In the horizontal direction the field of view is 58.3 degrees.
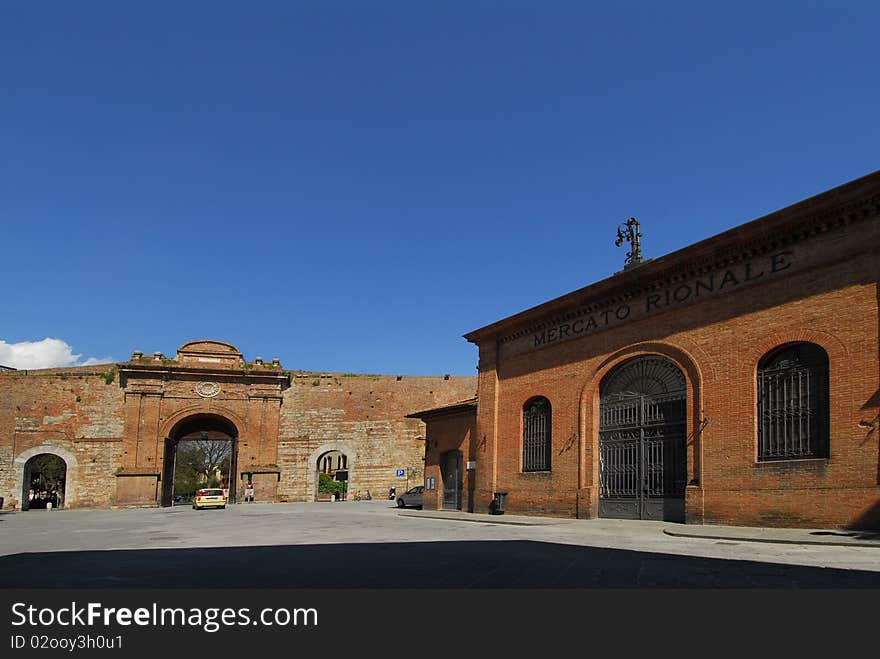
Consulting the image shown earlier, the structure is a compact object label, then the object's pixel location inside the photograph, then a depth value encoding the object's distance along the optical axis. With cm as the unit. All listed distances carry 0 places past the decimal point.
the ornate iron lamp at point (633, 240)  2669
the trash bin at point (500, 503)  2678
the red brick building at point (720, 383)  1598
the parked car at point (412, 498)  3719
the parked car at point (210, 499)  3872
